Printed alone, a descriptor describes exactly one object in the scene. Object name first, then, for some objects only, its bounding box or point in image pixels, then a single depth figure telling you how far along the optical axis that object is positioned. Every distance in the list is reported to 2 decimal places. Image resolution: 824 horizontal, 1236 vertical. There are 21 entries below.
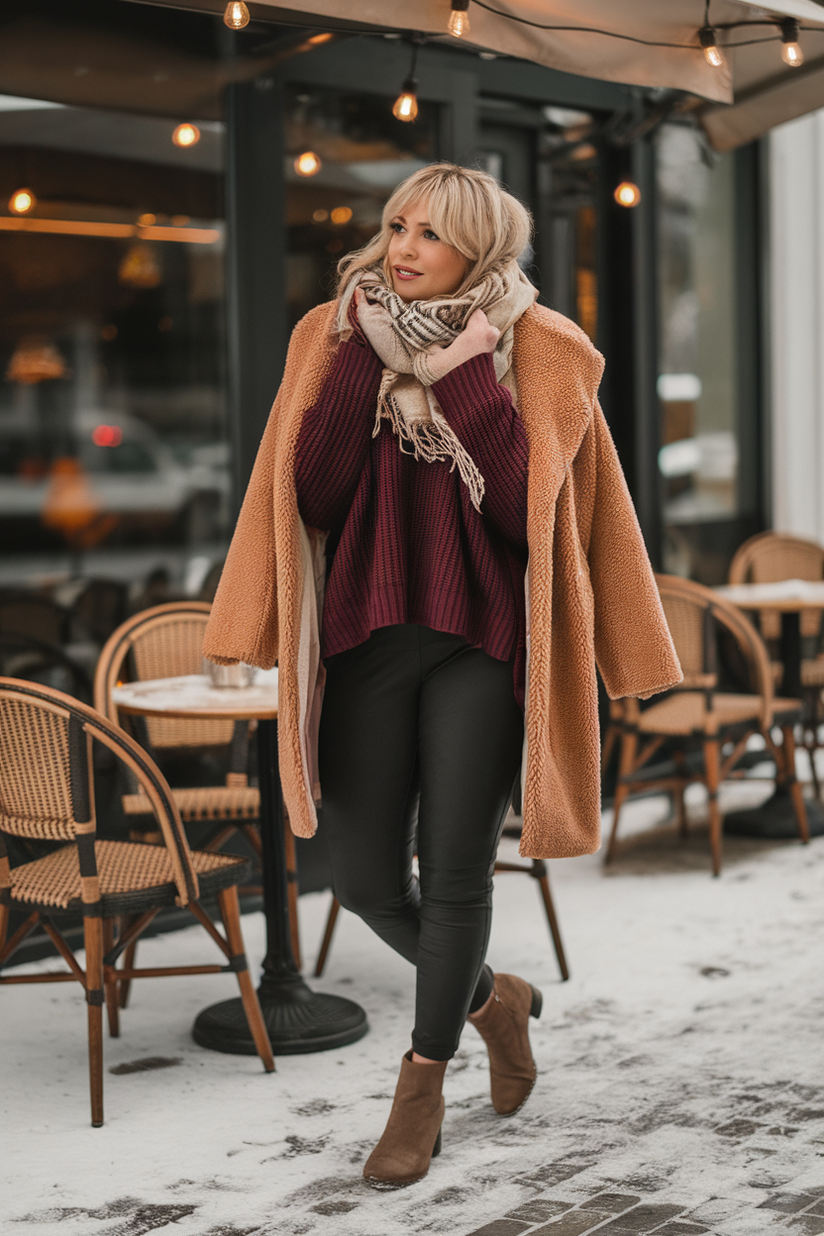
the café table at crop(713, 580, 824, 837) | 10.78
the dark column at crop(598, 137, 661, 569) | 12.18
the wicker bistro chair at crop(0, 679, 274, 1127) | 5.74
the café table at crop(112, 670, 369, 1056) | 6.58
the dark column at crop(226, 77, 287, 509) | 8.98
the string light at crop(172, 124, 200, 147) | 8.82
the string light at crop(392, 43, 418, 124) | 8.79
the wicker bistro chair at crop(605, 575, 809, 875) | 9.82
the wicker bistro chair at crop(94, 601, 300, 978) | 7.47
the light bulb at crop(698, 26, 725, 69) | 8.18
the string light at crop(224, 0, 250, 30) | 6.89
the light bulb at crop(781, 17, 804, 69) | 8.29
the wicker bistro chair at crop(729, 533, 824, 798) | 12.75
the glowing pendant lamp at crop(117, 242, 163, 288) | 8.67
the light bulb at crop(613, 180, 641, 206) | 11.08
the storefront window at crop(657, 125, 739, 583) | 12.82
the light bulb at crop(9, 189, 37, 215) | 8.00
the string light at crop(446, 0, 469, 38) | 7.19
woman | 4.79
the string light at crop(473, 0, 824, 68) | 7.88
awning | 7.28
